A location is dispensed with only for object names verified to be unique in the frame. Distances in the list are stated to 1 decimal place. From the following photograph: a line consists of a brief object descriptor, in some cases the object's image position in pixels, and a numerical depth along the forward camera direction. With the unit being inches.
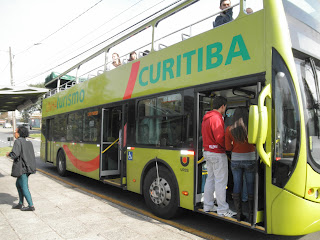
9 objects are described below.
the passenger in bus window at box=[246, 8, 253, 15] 155.6
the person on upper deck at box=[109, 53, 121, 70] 280.1
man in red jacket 164.6
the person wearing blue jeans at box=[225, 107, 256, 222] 153.1
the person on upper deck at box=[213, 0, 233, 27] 167.5
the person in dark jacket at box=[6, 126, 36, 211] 212.2
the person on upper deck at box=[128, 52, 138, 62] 249.7
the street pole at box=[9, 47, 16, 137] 788.0
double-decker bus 132.0
